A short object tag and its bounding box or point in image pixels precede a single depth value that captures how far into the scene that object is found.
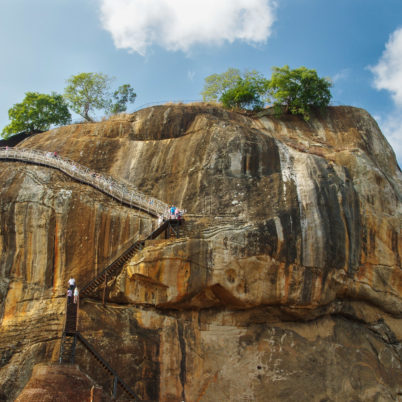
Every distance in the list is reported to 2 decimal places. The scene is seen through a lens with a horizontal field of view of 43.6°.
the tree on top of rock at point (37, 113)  39.97
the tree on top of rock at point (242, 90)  35.72
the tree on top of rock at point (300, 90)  34.00
